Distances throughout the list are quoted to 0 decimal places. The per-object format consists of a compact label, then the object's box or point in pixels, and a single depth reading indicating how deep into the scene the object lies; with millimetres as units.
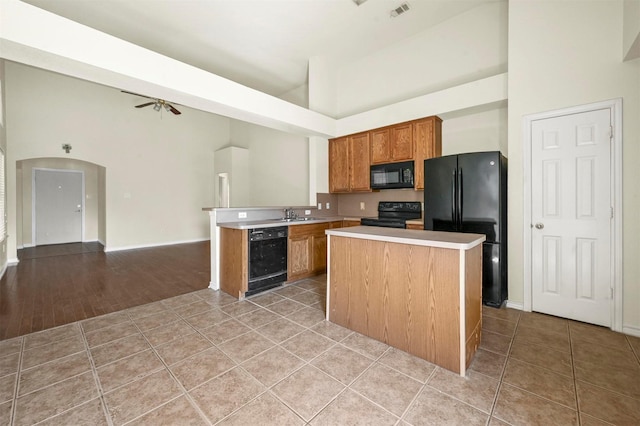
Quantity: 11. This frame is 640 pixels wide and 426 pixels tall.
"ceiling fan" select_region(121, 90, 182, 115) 5333
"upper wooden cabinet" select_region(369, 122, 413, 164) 4145
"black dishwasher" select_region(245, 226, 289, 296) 3416
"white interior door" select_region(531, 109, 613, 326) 2574
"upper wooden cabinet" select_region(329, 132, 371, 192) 4727
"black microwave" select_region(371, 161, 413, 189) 4129
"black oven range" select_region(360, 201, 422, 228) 4297
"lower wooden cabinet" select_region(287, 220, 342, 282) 3918
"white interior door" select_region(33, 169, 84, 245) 7133
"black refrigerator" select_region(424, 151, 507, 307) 3014
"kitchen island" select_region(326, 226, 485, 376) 1880
